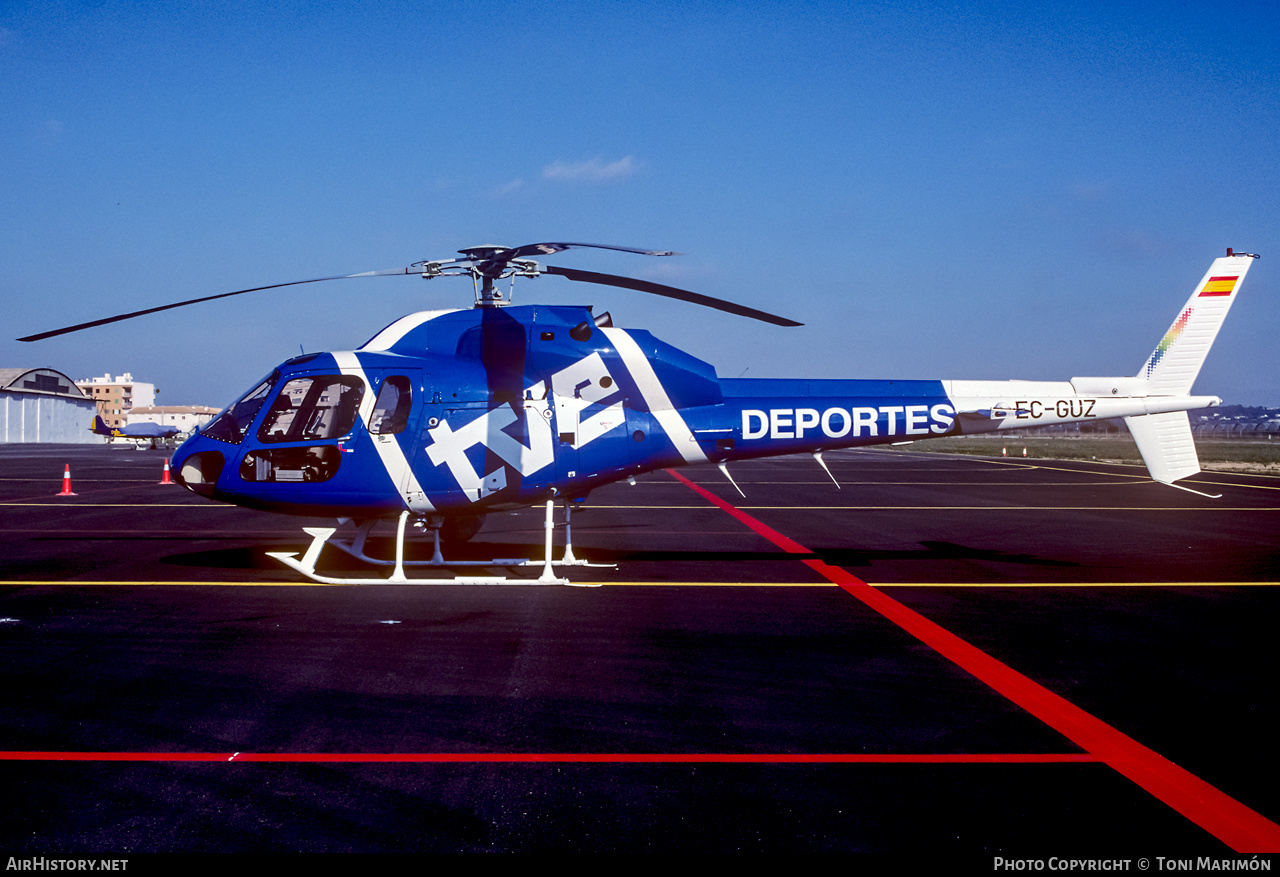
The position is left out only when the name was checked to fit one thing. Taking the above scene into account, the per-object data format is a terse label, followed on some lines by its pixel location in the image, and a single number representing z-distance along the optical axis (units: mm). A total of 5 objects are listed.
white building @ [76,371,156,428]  187000
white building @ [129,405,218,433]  154750
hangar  82562
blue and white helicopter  9984
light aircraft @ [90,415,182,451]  66750
